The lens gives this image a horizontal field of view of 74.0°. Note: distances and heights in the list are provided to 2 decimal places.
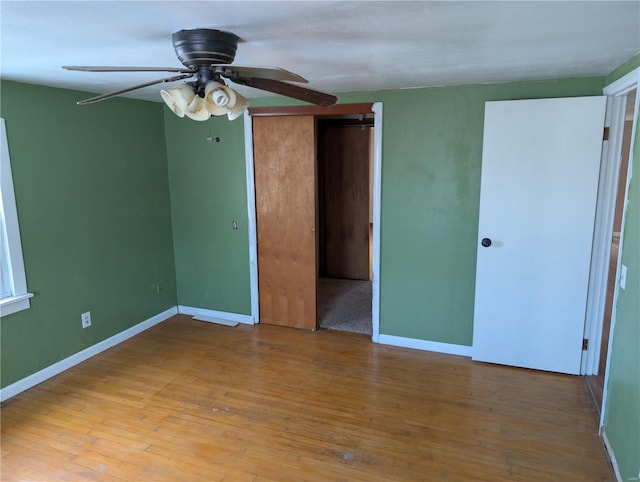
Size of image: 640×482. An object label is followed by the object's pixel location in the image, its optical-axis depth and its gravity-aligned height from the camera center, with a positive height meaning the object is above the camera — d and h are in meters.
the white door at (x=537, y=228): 2.82 -0.33
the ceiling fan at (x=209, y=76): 1.61 +0.42
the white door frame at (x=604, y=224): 2.74 -0.29
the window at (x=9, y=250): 2.73 -0.42
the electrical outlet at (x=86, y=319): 3.38 -1.07
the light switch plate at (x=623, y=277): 2.19 -0.50
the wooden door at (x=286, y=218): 3.73 -0.32
